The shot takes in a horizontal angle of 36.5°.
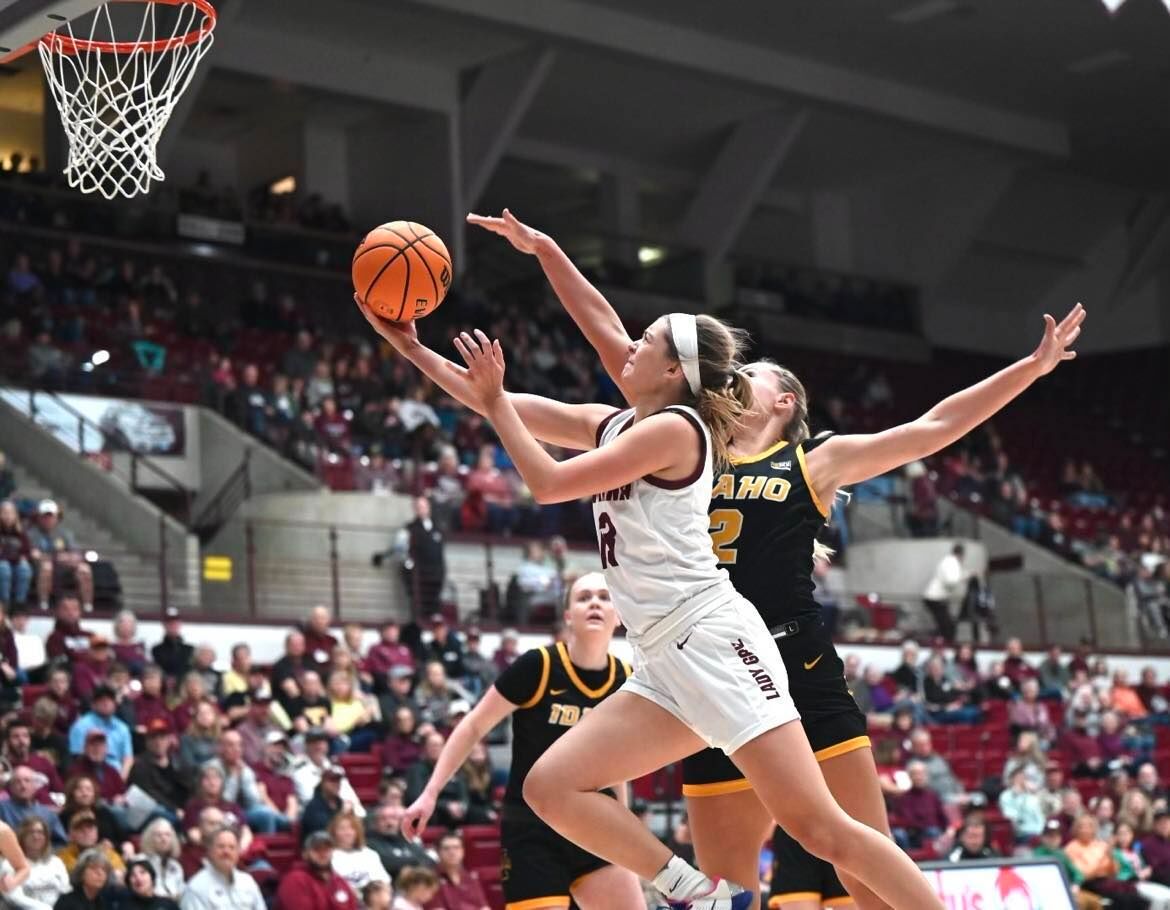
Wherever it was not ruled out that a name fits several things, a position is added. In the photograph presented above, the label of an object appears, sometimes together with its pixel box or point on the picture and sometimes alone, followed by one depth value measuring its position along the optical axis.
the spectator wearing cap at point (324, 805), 12.67
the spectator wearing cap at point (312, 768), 13.45
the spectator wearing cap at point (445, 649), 16.70
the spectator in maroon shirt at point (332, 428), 21.44
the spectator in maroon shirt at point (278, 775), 13.18
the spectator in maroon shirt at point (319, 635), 16.09
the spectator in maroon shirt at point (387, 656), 16.02
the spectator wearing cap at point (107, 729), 12.77
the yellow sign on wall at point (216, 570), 18.84
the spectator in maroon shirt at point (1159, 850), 16.47
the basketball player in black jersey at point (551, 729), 7.14
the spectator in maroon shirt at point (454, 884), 12.69
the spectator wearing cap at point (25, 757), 11.96
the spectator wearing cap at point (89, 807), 11.38
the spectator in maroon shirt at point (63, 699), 13.18
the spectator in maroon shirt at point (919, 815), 16.08
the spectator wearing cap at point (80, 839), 11.15
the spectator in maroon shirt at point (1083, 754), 19.50
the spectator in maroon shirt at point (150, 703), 13.31
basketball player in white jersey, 5.32
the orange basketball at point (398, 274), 5.93
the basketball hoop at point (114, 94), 8.20
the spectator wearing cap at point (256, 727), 13.47
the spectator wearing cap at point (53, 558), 15.92
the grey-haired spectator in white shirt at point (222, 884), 11.12
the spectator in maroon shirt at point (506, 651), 16.94
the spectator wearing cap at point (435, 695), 15.55
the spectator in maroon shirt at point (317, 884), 11.66
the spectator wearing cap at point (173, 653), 15.01
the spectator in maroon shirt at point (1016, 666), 21.67
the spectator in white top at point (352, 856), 12.25
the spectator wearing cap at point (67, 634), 14.53
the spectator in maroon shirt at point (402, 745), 14.52
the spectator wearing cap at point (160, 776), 12.44
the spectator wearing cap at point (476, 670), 16.55
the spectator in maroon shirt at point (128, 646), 14.44
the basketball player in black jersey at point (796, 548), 6.01
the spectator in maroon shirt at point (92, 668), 13.74
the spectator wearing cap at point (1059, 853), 15.16
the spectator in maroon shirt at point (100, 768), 12.35
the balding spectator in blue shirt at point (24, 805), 11.34
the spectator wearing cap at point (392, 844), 12.81
